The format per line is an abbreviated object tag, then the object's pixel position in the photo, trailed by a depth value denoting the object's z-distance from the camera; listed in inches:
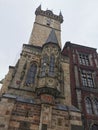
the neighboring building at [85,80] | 632.5
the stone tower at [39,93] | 498.9
